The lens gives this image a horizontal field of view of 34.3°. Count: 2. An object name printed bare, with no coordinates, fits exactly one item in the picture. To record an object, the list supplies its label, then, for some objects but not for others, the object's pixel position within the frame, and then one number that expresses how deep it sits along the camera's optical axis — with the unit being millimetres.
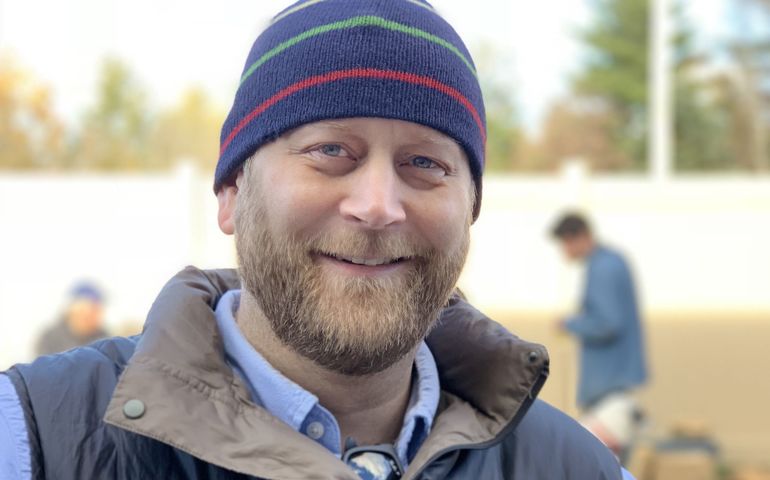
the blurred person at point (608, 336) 6699
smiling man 1560
